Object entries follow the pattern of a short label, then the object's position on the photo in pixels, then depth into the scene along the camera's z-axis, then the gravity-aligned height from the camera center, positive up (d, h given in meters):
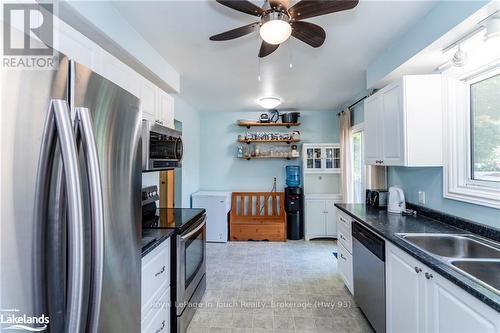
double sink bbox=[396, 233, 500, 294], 1.18 -0.51
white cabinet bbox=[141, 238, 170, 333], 1.46 -0.80
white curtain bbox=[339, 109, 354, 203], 4.26 +0.16
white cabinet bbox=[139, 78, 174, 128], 2.07 +0.62
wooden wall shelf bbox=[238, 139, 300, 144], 4.93 +0.56
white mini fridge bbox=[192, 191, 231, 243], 4.44 -0.83
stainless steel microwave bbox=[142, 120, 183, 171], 1.77 +0.18
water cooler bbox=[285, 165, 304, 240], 4.57 -0.81
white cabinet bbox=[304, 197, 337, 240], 4.57 -0.92
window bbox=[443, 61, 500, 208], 1.75 +0.24
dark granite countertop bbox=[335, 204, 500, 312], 1.00 -0.47
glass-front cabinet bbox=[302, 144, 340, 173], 4.74 +0.20
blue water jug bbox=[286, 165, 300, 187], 4.84 -0.15
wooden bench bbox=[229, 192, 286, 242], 4.49 -0.96
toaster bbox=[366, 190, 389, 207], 2.71 -0.34
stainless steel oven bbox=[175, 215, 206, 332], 1.91 -0.91
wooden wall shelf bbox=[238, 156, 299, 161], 4.98 +0.22
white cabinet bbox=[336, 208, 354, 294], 2.53 -0.89
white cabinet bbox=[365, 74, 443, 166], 2.05 +0.41
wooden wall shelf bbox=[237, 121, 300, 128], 4.86 +0.89
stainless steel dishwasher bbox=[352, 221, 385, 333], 1.82 -0.88
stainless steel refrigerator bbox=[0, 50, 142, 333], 0.59 -0.07
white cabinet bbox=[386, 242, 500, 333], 1.03 -0.69
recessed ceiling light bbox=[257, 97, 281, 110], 3.56 +0.99
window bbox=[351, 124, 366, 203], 4.00 +0.08
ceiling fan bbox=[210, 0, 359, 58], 1.42 +0.95
